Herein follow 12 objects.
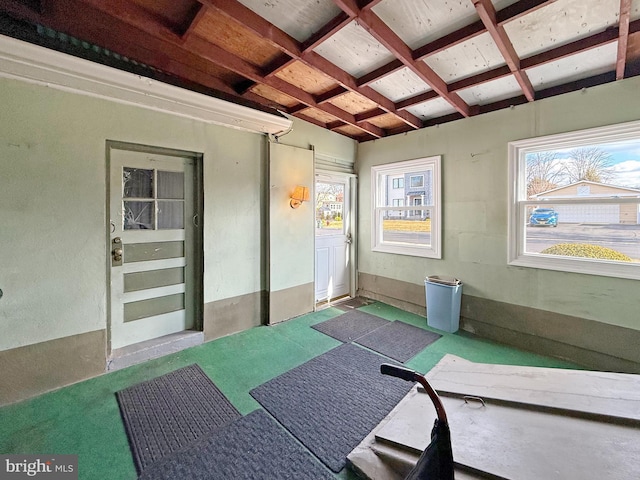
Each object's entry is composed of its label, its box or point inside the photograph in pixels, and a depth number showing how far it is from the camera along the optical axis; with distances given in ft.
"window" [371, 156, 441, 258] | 12.17
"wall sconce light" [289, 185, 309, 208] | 11.69
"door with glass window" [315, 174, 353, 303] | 13.93
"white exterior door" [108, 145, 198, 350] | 8.54
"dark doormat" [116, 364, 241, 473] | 5.49
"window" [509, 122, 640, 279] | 8.04
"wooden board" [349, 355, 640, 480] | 3.66
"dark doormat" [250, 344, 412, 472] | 5.65
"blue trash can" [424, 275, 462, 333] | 10.87
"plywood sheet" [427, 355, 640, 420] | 4.58
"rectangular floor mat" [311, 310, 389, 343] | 10.57
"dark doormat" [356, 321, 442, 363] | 9.30
